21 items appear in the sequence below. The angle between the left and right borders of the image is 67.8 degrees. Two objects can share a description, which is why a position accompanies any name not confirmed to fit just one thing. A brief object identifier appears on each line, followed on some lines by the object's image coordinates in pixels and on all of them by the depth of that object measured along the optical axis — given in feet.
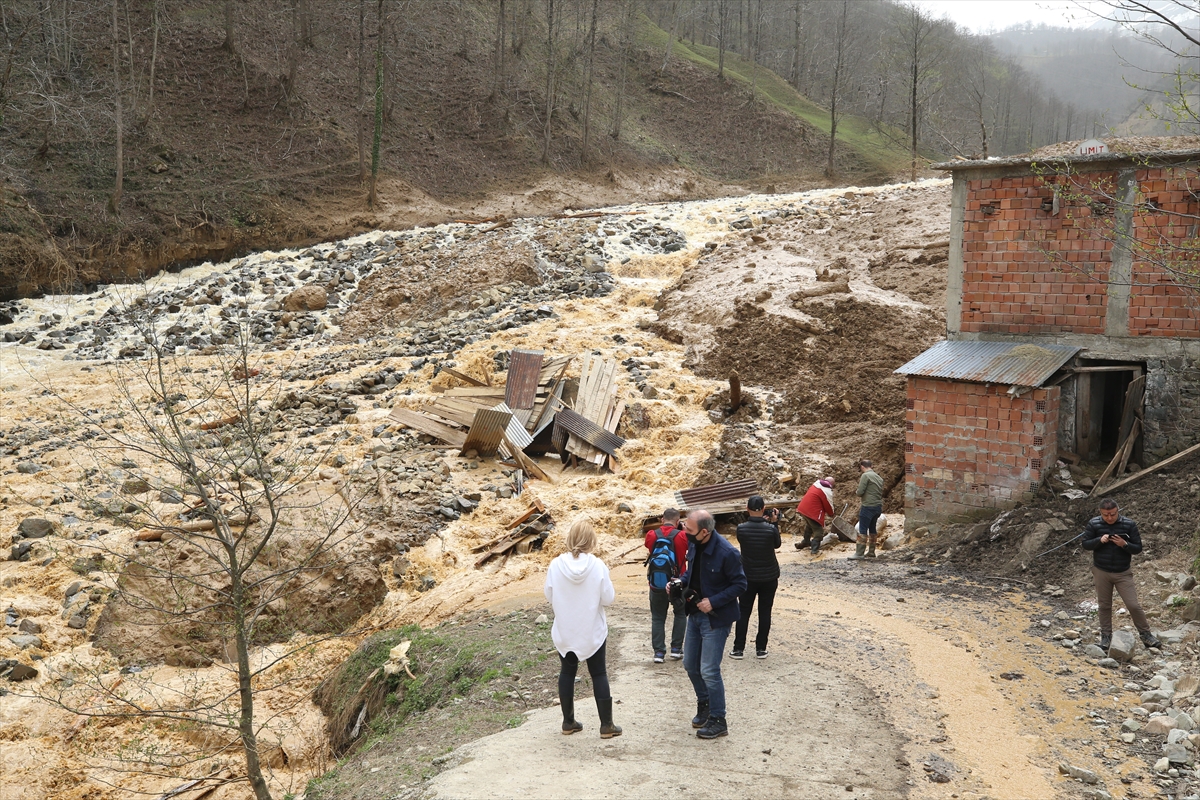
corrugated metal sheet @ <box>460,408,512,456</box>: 47.26
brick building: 34.47
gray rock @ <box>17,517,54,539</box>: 39.58
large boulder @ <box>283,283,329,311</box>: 74.69
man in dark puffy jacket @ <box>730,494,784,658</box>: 22.81
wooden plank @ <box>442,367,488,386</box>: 53.83
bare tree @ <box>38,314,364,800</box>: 20.72
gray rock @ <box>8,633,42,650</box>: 32.17
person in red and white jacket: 36.73
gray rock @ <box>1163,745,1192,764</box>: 18.02
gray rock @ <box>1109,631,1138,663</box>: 23.48
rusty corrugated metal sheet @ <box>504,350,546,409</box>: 49.85
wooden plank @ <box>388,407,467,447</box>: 48.65
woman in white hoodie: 17.66
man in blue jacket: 18.54
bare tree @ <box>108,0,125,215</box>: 80.89
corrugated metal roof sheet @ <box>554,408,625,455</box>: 47.75
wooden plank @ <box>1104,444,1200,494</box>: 33.60
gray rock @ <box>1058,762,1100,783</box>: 17.63
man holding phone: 23.80
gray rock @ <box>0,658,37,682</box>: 30.40
